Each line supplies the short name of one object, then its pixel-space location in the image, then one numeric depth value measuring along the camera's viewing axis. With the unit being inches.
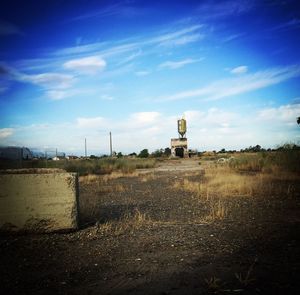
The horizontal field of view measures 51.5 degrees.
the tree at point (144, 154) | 2632.9
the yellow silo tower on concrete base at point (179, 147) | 2240.9
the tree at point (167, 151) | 2590.1
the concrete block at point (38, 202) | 233.9
